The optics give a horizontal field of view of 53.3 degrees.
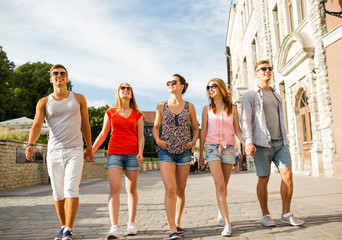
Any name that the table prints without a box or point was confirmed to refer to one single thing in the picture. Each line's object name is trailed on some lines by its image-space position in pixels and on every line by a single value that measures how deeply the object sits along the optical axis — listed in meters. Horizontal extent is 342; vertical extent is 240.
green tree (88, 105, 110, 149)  62.72
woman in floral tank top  4.03
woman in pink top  4.20
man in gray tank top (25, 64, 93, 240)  3.95
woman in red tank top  4.28
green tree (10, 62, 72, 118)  44.25
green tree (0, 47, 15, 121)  33.04
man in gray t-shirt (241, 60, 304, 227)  4.45
